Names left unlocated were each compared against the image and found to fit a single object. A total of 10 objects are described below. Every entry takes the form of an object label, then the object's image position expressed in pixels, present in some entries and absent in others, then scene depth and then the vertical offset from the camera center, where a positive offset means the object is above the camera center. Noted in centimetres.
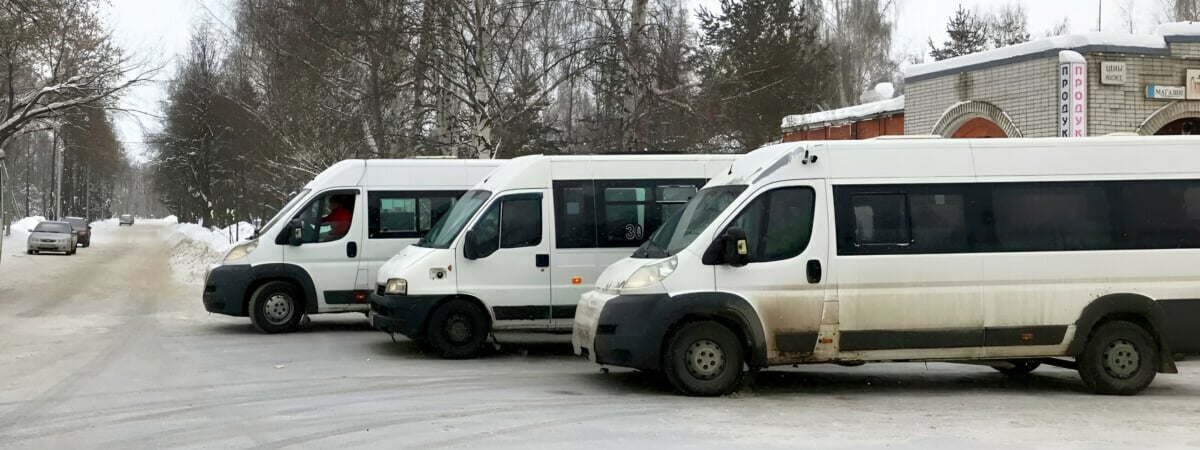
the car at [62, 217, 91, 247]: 5169 +133
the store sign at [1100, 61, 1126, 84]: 1766 +283
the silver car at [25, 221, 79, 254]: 4184 +78
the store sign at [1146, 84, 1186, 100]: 1794 +257
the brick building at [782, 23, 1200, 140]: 1773 +272
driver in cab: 1528 +56
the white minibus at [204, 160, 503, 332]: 1512 +21
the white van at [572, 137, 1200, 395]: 966 -10
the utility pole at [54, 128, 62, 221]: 8350 +594
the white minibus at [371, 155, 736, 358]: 1252 +13
